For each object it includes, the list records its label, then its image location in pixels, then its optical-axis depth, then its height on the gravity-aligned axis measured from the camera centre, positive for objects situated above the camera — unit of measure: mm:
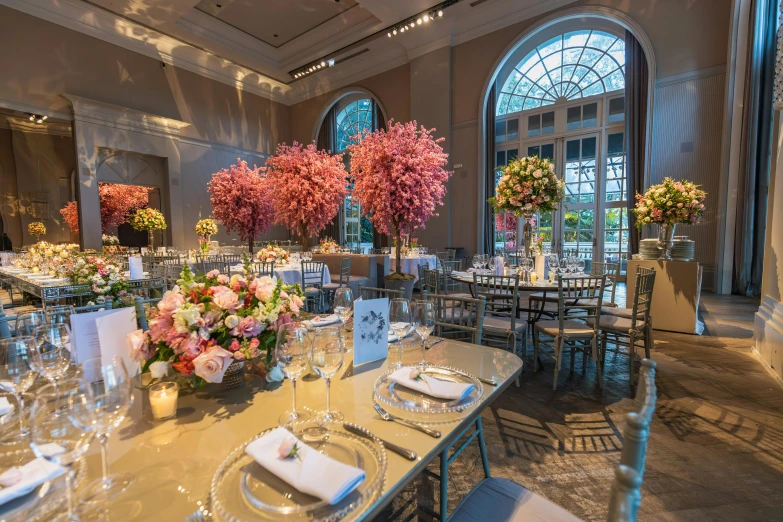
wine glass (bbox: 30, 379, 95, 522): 685 -359
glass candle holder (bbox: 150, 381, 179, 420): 951 -416
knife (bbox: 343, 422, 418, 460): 782 -461
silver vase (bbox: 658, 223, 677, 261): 4598 -86
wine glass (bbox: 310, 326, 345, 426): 960 -305
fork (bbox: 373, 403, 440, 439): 879 -469
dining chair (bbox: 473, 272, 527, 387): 3062 -769
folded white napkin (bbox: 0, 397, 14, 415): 983 -445
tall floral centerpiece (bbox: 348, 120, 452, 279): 4344 +749
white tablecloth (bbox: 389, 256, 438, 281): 6543 -469
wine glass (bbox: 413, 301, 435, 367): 1377 -309
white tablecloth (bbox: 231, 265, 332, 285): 5125 -471
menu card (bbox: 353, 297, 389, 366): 1334 -347
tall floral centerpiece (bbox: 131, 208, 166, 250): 8570 +510
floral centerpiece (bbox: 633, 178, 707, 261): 4305 +327
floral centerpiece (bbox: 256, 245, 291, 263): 5438 -227
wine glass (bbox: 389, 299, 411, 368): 1403 -305
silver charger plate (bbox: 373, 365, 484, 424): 976 -469
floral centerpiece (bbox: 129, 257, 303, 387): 1019 -255
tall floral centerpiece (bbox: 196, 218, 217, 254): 7207 +271
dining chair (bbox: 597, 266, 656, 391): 3062 -781
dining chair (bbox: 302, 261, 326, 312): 5074 -625
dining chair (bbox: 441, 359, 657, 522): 453 -801
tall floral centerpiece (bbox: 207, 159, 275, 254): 6371 +745
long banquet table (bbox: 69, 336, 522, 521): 667 -471
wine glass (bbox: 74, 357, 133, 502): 698 -344
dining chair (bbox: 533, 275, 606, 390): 2992 -805
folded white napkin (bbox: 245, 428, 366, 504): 659 -446
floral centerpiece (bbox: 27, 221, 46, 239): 7906 +308
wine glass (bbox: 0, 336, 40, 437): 980 -337
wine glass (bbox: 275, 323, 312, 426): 949 -300
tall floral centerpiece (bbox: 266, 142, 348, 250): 5895 +854
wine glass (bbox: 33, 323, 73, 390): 1066 -328
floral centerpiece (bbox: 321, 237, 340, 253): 7414 -142
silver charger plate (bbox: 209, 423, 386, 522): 628 -467
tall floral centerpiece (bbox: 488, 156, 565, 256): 3863 +516
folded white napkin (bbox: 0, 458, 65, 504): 641 -440
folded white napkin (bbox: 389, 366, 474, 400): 1062 -449
